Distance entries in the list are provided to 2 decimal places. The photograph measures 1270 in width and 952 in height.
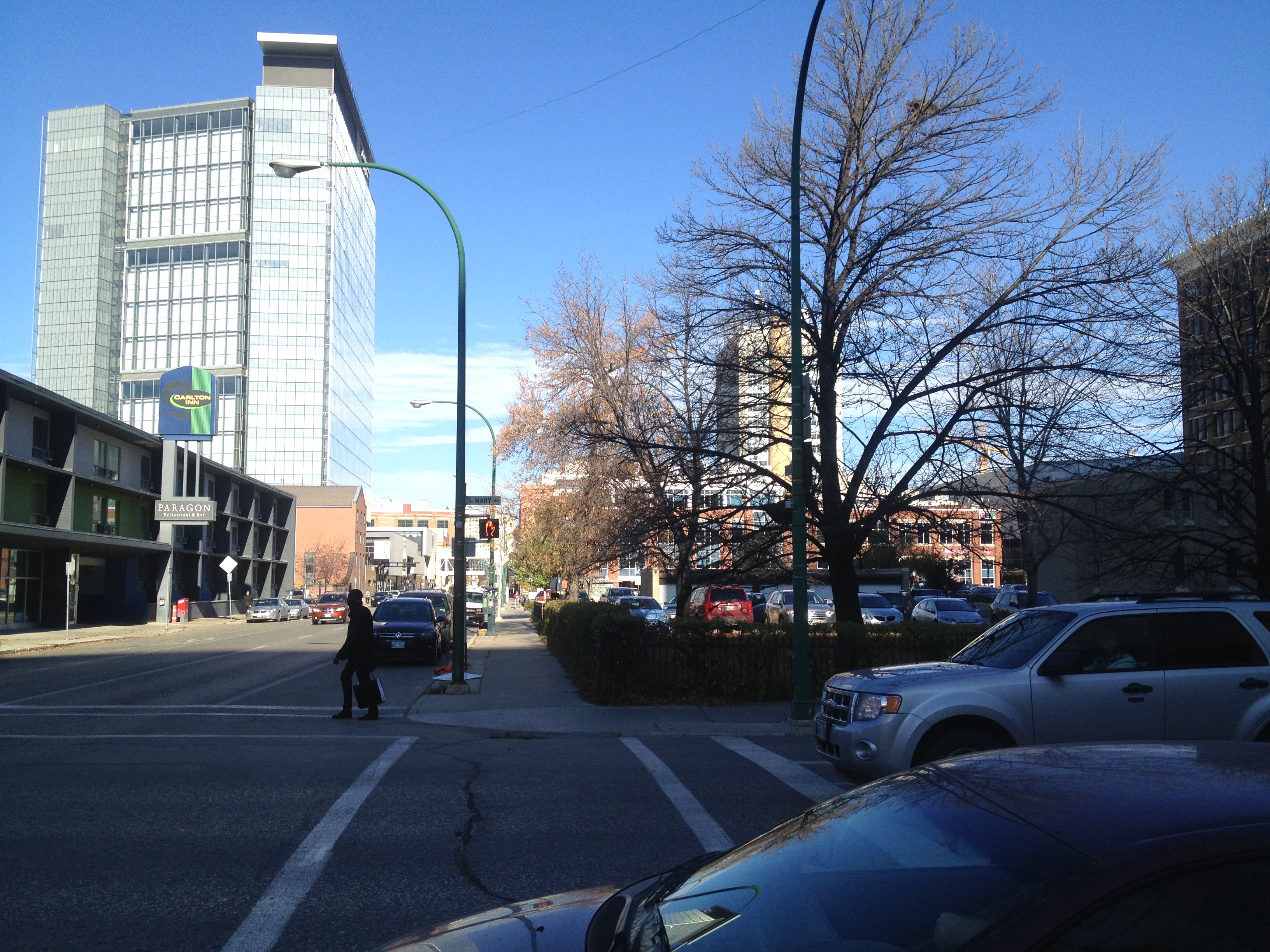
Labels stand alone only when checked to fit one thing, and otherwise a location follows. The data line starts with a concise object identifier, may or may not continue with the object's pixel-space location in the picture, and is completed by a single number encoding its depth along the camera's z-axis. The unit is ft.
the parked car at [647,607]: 96.07
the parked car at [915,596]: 133.37
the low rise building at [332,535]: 325.83
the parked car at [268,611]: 193.16
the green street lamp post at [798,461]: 44.80
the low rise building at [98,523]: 134.82
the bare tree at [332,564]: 323.57
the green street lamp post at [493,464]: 117.46
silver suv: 25.77
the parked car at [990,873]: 6.48
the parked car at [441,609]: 91.76
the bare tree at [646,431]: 60.64
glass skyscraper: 359.87
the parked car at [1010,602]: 121.19
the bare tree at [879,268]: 55.98
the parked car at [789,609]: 113.19
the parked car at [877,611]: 109.09
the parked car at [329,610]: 176.76
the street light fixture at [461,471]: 57.31
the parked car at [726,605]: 108.06
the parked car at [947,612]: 115.03
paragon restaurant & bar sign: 161.68
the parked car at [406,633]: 81.51
